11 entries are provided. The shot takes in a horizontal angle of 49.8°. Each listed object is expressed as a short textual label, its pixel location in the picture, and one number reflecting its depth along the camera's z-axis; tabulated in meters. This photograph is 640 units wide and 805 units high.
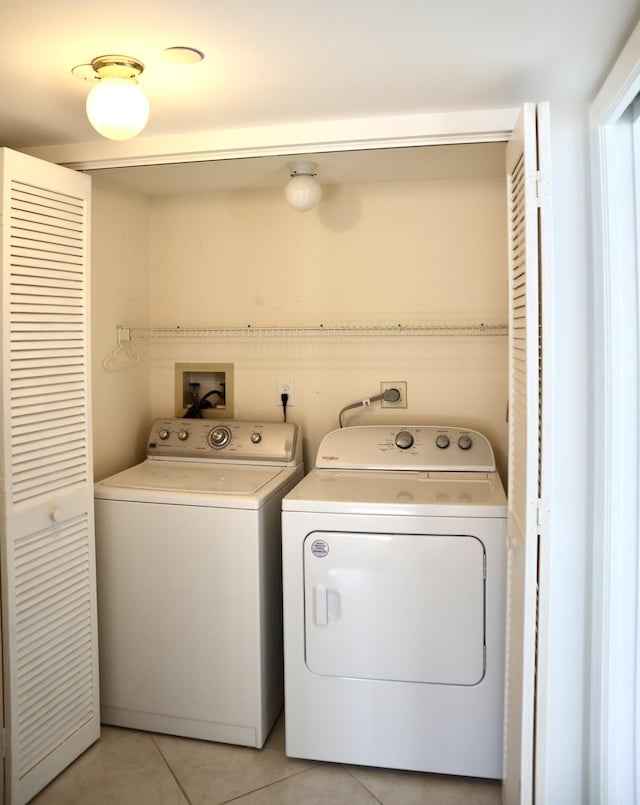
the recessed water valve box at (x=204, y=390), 3.02
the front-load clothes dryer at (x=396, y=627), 2.10
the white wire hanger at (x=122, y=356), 2.79
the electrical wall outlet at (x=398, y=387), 2.83
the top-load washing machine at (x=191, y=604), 2.28
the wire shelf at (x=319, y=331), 2.77
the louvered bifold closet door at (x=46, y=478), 1.98
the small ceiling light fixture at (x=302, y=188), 2.51
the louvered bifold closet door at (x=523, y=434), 1.55
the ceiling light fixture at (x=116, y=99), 1.62
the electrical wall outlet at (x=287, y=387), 2.94
